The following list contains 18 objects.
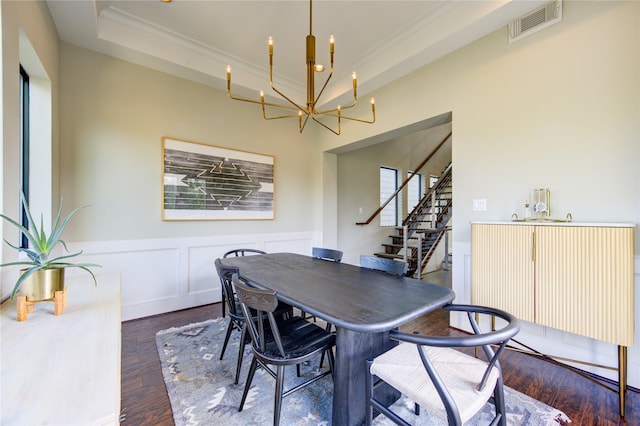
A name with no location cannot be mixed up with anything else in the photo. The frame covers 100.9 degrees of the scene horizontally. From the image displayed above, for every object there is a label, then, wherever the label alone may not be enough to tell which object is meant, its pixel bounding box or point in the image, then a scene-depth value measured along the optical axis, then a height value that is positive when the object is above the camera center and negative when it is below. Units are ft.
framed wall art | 10.31 +1.21
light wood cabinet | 5.36 -1.48
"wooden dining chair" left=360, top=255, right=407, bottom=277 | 6.25 -1.36
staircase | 16.46 -1.12
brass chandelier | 6.34 +3.55
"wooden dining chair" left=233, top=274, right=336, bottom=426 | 4.39 -2.49
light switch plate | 8.22 +0.20
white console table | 1.96 -1.49
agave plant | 3.76 -0.62
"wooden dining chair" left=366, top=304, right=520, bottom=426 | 3.18 -2.37
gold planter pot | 3.68 -1.06
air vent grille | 6.79 +5.13
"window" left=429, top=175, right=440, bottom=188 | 22.67 +2.77
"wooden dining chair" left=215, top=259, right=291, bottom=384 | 5.89 -2.50
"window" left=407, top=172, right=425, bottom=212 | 20.90 +1.74
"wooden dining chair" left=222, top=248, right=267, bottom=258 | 9.80 -1.48
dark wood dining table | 3.86 -1.52
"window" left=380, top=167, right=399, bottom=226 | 18.92 +1.27
